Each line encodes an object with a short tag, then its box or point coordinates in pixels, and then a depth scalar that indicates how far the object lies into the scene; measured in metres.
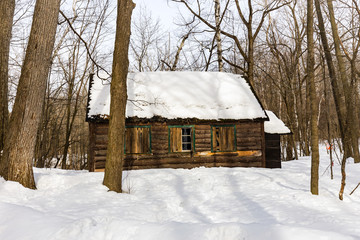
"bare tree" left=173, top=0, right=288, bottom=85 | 17.22
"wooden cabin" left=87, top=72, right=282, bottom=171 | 12.24
